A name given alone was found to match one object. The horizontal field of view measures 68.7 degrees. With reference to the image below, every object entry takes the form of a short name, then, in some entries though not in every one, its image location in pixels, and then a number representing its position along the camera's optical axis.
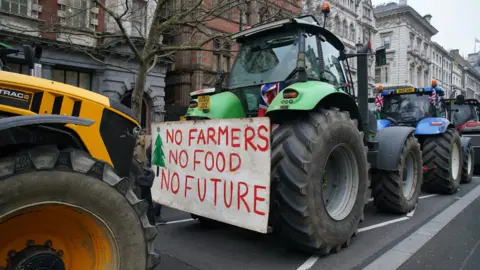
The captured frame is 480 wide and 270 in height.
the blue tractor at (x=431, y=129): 7.55
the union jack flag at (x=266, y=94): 4.59
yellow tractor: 2.07
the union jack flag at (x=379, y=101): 9.66
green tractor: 3.62
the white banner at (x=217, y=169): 3.50
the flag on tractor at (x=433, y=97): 8.85
